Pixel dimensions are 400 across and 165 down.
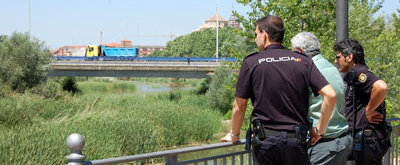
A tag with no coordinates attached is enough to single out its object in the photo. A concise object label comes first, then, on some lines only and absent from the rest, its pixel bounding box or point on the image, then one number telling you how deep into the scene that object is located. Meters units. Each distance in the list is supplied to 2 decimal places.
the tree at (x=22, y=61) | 36.56
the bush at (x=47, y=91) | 36.09
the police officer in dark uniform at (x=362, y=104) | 4.74
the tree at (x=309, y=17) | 16.58
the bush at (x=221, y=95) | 37.00
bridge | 47.97
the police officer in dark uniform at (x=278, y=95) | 3.66
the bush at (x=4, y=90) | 30.44
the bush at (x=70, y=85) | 49.08
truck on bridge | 73.44
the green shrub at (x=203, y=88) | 50.14
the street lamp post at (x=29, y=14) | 57.89
